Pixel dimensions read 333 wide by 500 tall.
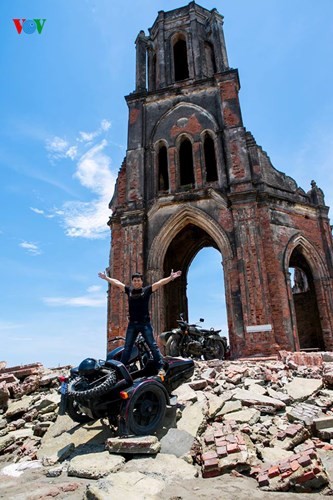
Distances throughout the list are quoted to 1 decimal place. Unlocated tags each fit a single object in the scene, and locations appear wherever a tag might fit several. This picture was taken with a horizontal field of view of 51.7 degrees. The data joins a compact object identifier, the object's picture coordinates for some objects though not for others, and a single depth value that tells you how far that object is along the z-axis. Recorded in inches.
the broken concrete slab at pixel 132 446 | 145.0
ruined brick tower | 480.1
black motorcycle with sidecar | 158.7
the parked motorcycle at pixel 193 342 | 420.8
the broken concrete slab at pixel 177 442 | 153.3
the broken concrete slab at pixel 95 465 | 133.2
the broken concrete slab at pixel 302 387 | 210.4
